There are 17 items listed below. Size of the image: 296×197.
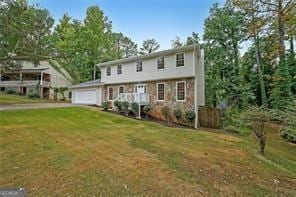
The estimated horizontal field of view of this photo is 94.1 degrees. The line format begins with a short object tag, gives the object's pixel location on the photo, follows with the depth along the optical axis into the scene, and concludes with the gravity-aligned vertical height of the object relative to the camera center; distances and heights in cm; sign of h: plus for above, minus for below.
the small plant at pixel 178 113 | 1003 -93
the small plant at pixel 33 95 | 1831 +58
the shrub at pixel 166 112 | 1050 -89
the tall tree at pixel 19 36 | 962 +471
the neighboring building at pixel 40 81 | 2053 +293
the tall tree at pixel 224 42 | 1457 +644
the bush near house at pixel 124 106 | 1127 -48
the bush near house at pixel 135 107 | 1091 -54
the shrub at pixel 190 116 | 949 -107
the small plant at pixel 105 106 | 1210 -52
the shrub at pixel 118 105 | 1153 -41
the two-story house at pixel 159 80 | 1003 +170
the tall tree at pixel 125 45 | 2525 +1014
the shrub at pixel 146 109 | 1100 -71
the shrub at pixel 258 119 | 532 -74
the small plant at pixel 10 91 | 2014 +128
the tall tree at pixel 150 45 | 2270 +913
